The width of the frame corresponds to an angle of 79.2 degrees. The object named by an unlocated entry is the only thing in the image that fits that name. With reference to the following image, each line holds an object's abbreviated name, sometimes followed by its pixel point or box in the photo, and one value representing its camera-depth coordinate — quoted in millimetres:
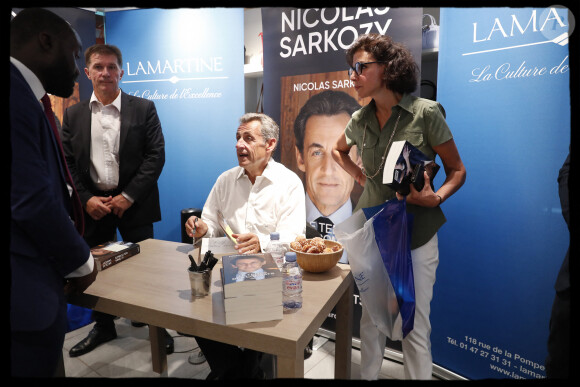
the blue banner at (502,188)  1692
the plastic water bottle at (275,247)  1603
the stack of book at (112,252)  1591
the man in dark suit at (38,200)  942
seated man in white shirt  1839
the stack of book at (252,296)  1124
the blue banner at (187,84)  2926
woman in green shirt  1653
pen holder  1311
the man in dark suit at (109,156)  2355
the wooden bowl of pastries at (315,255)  1487
